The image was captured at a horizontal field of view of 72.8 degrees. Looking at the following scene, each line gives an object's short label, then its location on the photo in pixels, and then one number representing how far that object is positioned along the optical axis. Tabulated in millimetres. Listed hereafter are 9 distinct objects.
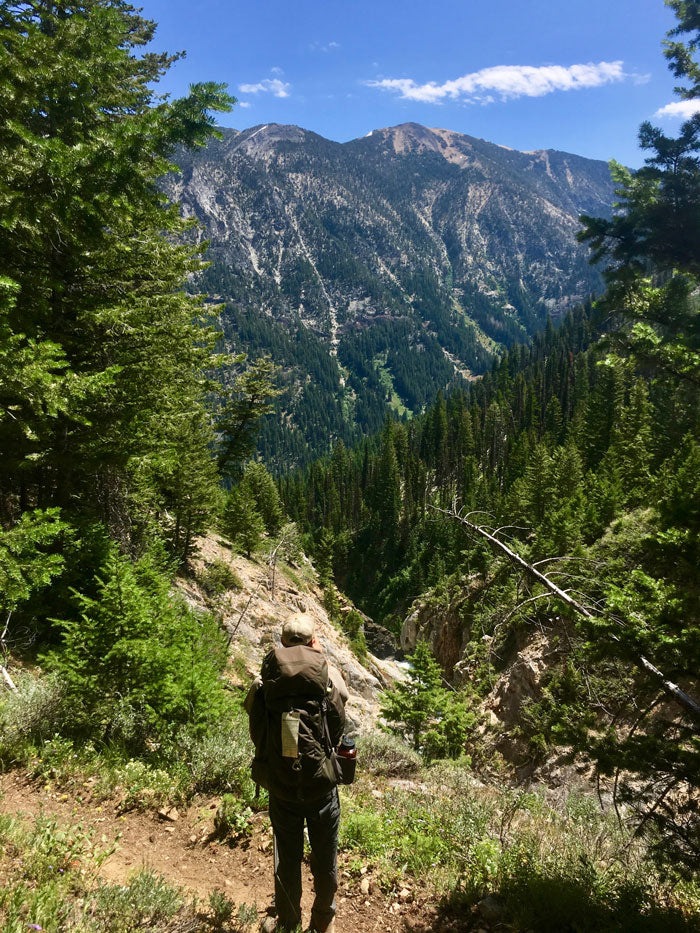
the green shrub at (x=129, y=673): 5742
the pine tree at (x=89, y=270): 6402
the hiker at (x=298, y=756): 3512
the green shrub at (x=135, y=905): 3199
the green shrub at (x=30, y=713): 5109
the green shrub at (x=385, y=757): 7715
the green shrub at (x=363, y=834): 5133
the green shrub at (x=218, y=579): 16969
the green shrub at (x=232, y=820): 5062
